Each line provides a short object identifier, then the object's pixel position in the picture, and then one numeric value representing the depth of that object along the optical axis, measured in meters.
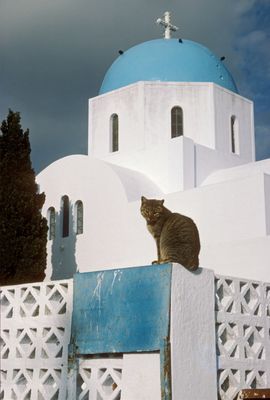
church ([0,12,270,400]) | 7.98
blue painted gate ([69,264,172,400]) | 7.82
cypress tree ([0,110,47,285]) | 13.34
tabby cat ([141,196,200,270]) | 8.42
